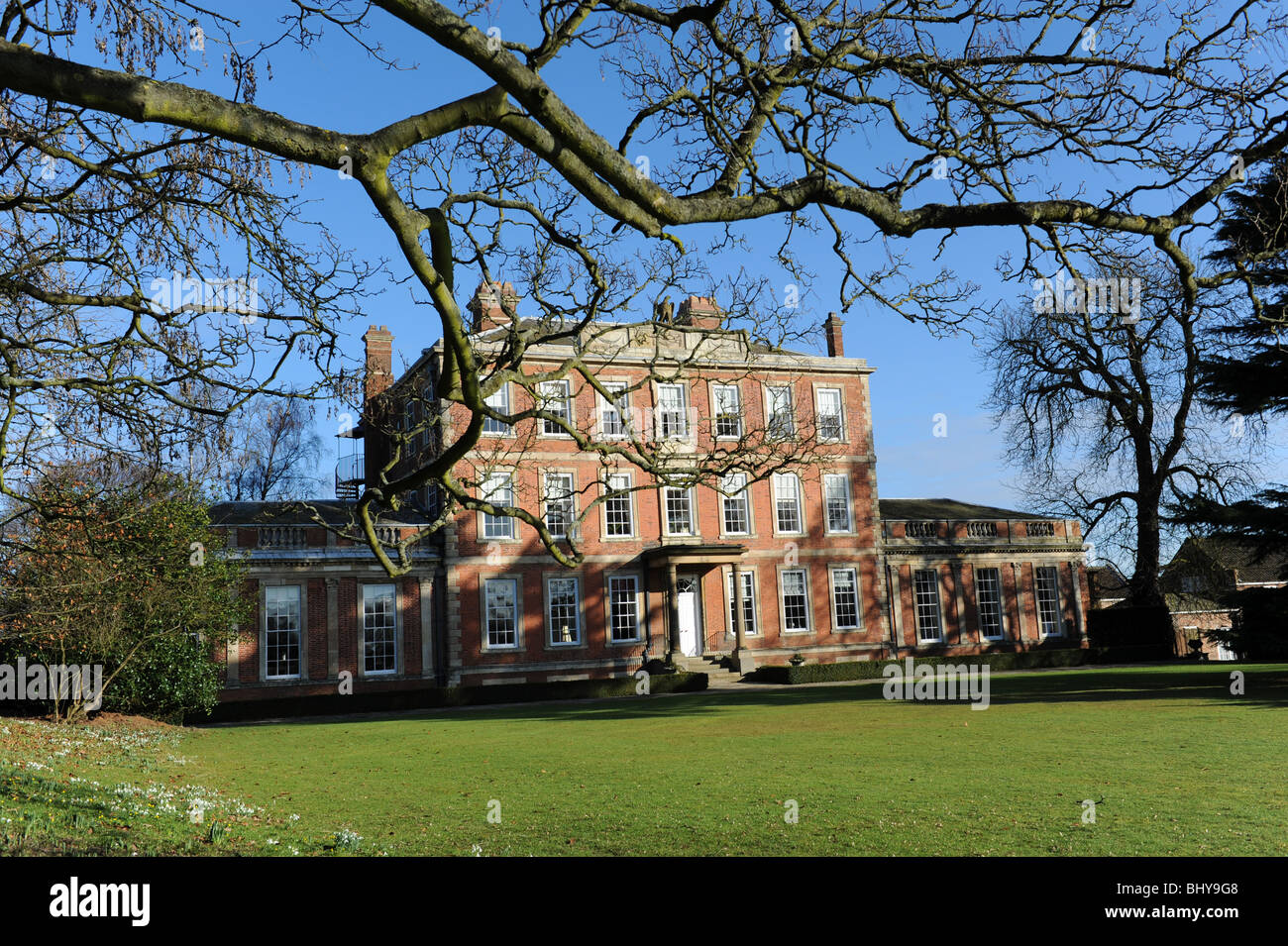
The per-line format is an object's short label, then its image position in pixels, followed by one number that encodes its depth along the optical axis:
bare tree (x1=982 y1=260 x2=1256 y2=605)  34.19
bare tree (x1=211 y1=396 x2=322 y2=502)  49.44
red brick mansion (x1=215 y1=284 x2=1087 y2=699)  30.55
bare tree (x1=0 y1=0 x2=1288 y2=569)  4.50
